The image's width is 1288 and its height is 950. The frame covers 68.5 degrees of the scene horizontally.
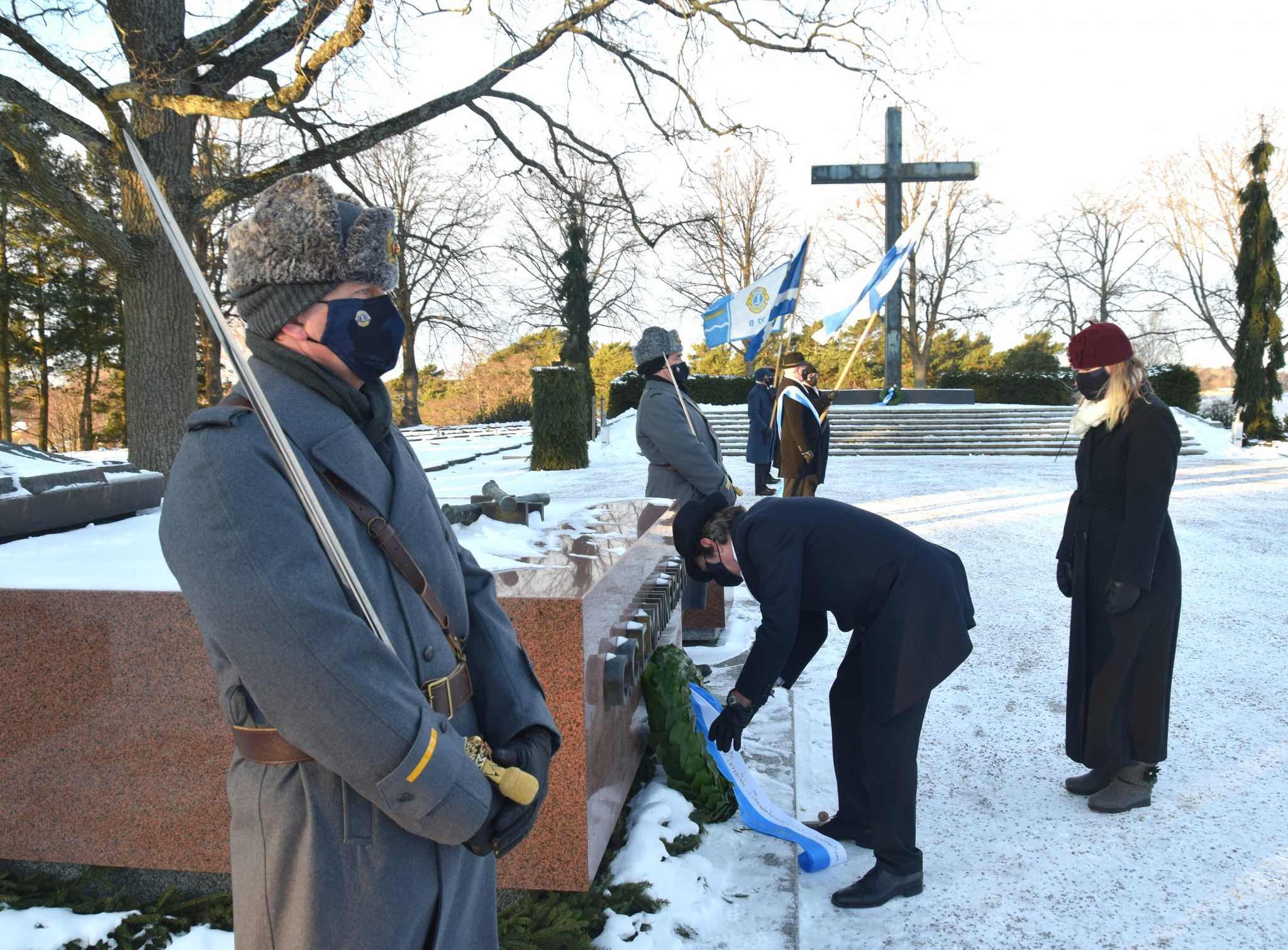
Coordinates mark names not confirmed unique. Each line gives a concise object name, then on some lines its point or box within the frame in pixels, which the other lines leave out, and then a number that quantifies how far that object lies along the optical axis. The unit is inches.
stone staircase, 812.0
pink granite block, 113.0
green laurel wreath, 147.3
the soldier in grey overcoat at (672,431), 218.5
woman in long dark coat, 142.3
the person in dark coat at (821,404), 395.9
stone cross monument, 885.8
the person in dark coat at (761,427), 495.5
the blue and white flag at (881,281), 359.3
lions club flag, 402.9
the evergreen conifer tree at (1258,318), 858.8
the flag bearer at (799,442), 381.1
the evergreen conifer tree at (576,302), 1206.3
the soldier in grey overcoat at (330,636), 50.9
